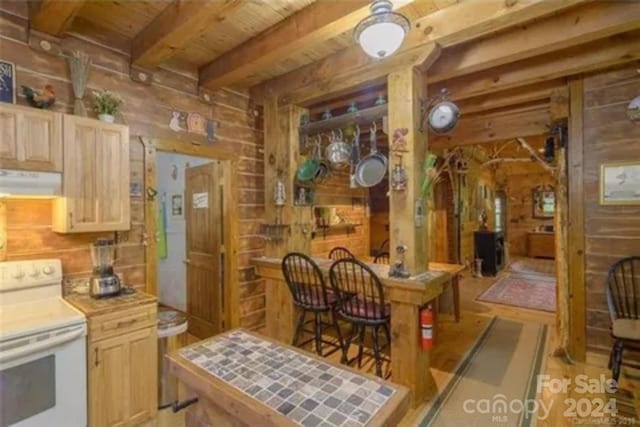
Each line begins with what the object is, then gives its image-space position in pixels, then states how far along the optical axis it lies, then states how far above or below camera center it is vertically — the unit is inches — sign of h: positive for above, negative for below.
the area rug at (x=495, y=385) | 86.4 -55.6
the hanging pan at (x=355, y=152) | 115.6 +23.2
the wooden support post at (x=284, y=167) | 128.6 +20.4
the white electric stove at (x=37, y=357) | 62.7 -28.7
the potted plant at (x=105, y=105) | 90.6 +32.9
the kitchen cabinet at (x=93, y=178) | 82.1 +11.2
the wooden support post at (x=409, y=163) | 94.0 +15.4
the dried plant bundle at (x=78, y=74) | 87.5 +40.4
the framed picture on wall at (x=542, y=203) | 374.6 +10.7
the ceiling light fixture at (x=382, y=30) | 61.2 +36.7
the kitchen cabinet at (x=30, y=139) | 71.0 +19.2
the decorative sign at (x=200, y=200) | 142.7 +7.9
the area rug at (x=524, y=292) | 190.7 -54.4
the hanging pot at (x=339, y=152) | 117.7 +23.7
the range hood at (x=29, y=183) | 70.4 +8.7
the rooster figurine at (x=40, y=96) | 78.4 +31.0
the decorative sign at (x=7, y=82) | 75.7 +33.7
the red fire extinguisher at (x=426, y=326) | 90.2 -32.1
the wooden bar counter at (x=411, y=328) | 89.4 -32.8
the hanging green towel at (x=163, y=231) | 176.4 -7.3
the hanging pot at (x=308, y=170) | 126.4 +18.2
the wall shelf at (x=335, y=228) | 202.5 -8.6
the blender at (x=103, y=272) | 85.5 -14.7
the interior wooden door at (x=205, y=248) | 134.2 -13.7
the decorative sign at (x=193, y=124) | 113.6 +35.0
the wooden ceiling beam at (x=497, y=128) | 158.5 +45.2
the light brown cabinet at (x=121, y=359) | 74.9 -34.8
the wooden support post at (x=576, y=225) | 118.0 -5.1
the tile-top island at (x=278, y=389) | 36.0 -22.4
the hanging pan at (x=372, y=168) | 108.0 +16.3
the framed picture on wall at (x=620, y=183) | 108.3 +9.5
